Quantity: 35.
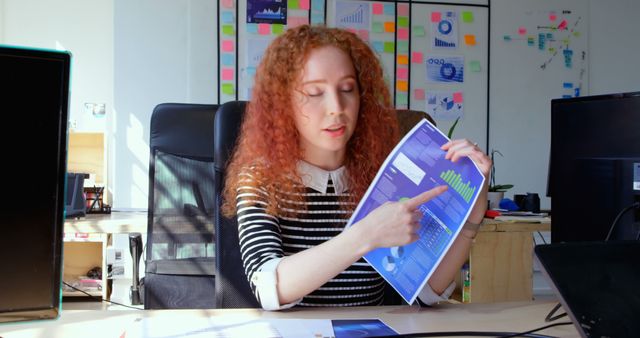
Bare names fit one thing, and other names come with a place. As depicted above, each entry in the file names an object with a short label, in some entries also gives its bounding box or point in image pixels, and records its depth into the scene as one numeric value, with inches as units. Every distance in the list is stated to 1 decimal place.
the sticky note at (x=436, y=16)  163.8
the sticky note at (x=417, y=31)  163.2
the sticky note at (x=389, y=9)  162.1
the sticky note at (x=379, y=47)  161.6
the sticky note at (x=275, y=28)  157.3
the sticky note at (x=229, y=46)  155.1
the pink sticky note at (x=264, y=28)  156.6
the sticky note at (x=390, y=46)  162.4
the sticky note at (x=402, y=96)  163.2
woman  46.3
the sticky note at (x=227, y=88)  155.3
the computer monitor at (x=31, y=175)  25.2
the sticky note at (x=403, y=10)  162.6
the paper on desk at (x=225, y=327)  35.7
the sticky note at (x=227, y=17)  154.8
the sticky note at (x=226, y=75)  155.3
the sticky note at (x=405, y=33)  162.9
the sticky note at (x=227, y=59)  155.1
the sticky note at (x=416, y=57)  163.2
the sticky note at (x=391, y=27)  162.4
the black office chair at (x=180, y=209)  92.9
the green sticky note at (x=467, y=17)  164.7
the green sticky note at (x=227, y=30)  154.9
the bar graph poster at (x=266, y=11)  156.0
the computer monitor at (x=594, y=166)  41.0
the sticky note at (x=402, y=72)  162.7
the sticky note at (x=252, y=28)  155.8
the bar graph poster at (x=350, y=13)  160.2
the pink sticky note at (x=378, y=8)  161.6
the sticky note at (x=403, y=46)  162.7
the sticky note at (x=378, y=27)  161.8
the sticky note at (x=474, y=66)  165.2
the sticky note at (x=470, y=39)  165.1
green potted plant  115.6
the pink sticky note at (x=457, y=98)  164.2
